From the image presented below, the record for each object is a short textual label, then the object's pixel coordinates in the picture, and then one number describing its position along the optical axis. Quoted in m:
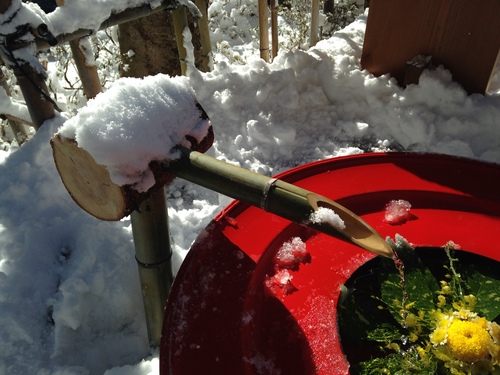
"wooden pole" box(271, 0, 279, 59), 3.32
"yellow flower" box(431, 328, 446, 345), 0.85
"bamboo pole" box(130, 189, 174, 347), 1.09
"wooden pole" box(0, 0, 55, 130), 1.61
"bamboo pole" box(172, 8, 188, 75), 2.28
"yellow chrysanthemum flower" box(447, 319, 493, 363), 0.81
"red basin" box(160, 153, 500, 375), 1.04
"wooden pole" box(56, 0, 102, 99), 2.20
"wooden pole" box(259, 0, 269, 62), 2.79
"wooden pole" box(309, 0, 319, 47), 3.11
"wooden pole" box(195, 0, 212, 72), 2.73
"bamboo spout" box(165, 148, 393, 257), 0.76
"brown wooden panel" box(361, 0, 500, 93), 1.74
